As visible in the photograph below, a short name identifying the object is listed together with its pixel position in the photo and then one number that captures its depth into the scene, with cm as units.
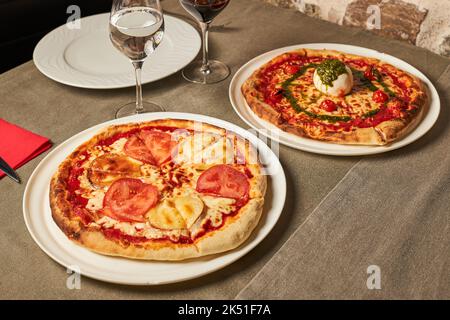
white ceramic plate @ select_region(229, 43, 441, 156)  124
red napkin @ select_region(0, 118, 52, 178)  122
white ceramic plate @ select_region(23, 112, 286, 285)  90
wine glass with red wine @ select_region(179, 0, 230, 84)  140
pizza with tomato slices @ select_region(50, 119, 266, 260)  95
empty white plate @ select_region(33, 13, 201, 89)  148
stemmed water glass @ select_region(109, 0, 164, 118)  119
